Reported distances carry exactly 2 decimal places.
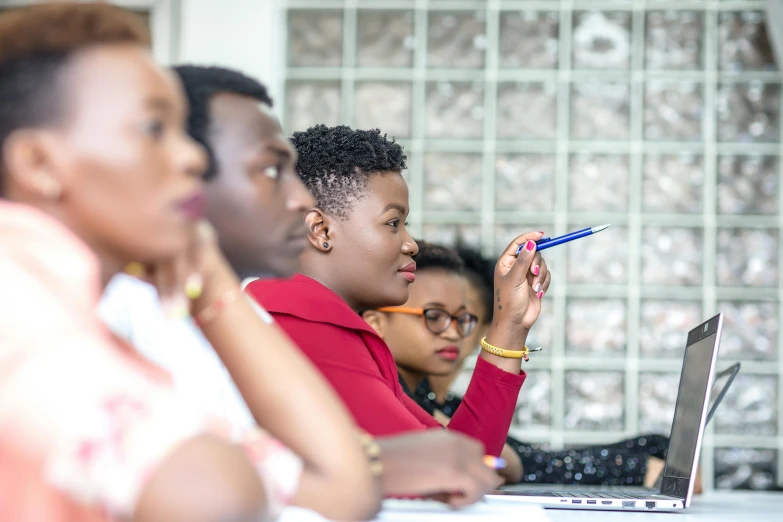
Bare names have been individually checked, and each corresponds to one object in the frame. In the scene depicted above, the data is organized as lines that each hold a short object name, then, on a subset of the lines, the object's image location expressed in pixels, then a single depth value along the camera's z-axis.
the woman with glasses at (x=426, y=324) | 3.77
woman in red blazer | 3.00
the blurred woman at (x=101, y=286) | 1.62
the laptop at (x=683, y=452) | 2.88
